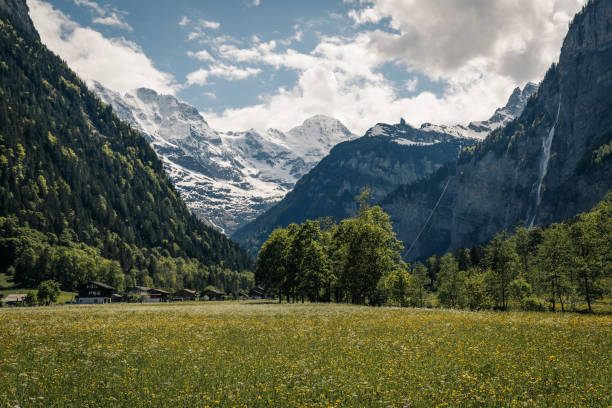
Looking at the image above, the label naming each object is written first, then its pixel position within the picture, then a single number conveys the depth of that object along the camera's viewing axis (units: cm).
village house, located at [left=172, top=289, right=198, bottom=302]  17600
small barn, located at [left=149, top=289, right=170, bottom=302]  17175
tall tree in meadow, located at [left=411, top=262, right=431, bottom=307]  10234
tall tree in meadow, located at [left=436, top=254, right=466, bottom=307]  8900
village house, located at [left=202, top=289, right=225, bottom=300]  18450
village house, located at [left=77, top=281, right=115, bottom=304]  13838
